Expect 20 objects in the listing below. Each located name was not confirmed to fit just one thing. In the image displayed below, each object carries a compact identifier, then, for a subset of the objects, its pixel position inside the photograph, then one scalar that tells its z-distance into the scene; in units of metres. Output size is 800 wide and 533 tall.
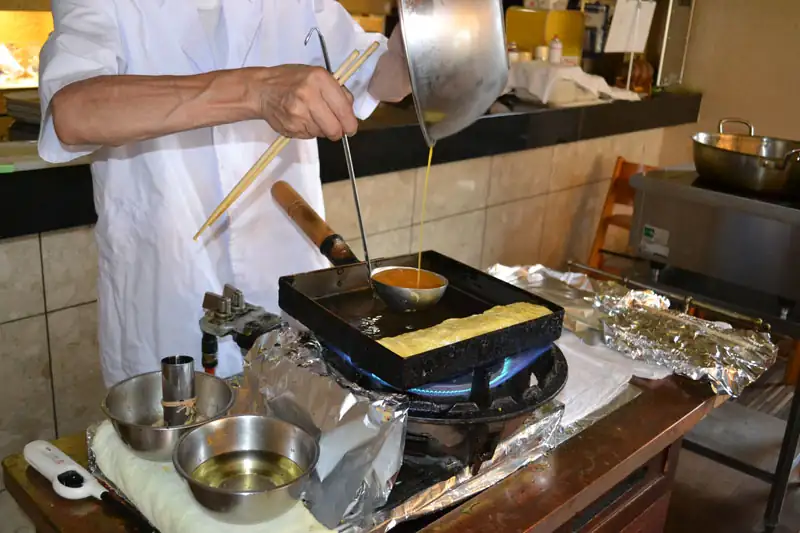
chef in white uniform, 0.98
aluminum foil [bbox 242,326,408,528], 0.80
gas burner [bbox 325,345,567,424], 0.89
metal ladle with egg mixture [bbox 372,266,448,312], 1.04
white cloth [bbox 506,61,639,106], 2.65
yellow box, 3.00
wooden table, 0.85
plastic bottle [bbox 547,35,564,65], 2.84
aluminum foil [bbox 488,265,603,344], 1.35
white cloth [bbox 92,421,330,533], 0.76
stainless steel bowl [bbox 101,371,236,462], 0.84
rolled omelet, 0.89
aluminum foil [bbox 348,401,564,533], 0.80
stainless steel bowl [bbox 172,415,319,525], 0.73
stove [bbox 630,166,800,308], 1.78
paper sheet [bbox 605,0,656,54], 3.02
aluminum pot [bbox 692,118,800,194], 1.76
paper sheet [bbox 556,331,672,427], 1.11
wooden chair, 2.71
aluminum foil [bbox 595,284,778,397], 1.25
